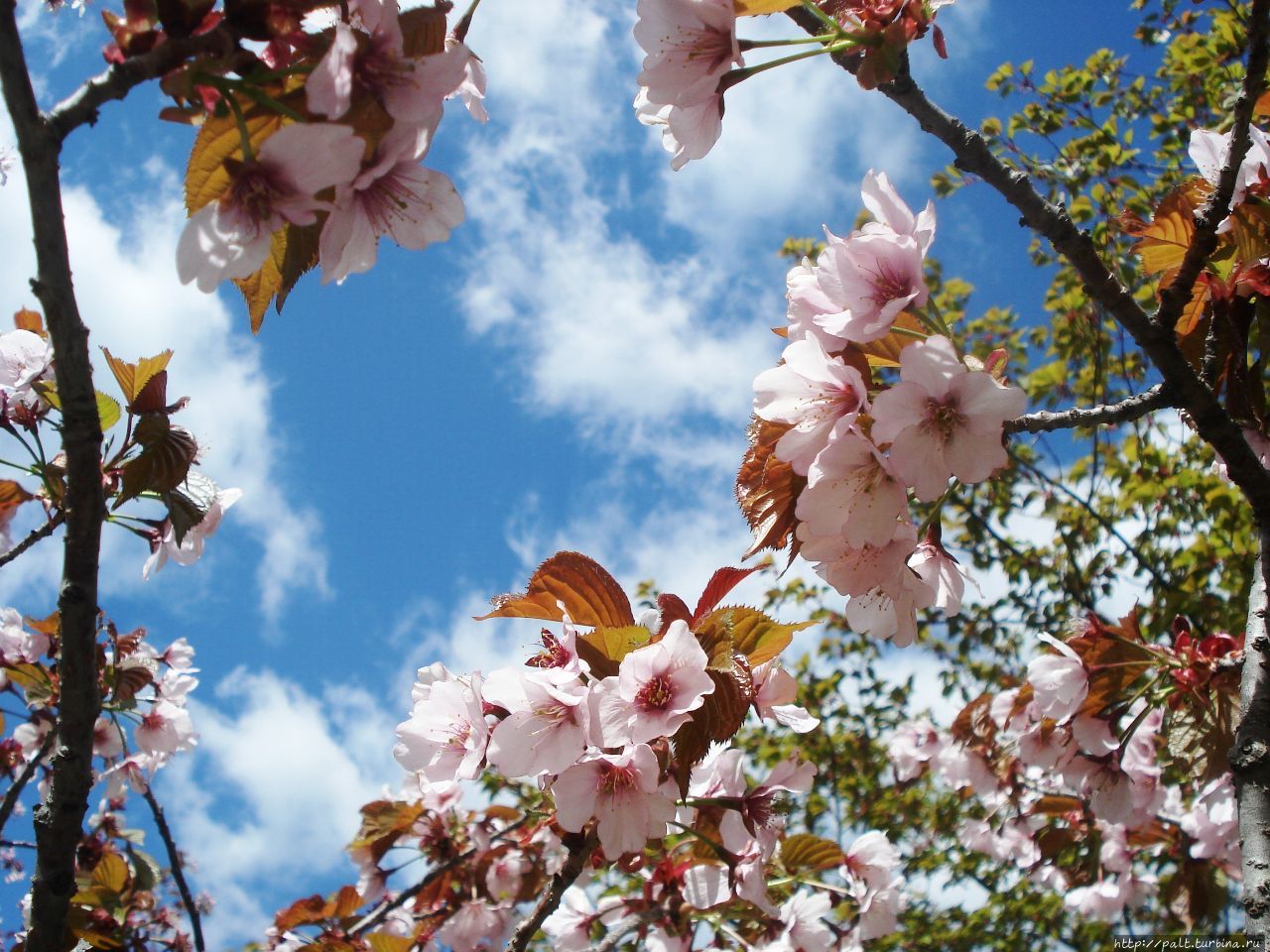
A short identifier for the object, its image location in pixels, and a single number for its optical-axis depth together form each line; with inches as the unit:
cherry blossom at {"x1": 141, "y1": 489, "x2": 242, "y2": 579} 20.2
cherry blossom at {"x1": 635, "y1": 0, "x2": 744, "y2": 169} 13.2
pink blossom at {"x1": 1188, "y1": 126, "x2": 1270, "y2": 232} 15.8
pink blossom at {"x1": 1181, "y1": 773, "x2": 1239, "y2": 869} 22.4
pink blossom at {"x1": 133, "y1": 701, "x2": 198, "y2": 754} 27.0
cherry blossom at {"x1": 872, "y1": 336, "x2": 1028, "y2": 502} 12.7
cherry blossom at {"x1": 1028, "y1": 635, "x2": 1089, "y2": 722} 18.1
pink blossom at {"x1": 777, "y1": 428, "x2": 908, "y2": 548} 13.1
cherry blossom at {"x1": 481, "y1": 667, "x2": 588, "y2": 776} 14.0
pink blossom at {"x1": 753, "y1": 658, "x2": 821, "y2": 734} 15.9
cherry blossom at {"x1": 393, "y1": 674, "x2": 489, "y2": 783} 15.6
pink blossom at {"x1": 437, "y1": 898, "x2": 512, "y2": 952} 25.9
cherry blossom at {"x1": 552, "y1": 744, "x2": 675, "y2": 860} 14.3
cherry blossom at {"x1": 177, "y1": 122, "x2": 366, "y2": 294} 10.5
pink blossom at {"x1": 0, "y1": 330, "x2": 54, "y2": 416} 19.3
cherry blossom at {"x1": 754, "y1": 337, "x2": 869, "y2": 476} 13.3
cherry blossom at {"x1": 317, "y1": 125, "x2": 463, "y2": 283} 11.1
